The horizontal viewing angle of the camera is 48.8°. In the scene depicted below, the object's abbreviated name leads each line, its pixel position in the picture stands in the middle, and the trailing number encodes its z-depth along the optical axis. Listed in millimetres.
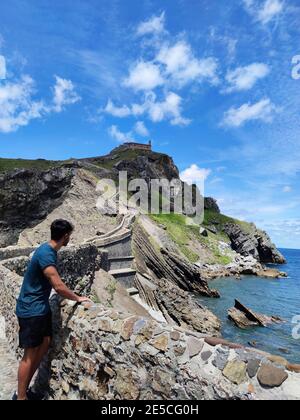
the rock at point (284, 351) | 27291
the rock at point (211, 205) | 132000
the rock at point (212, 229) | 104125
